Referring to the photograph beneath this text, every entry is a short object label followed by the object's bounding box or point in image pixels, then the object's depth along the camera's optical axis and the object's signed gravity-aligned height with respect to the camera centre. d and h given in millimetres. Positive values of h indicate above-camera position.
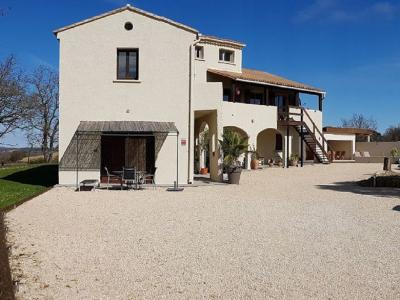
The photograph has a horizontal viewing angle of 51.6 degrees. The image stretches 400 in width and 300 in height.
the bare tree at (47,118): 46275 +3973
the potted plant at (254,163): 30359 -569
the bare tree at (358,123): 86125 +7041
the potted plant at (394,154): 34019 +277
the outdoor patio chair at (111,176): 17669 -1056
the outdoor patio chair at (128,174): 16625 -826
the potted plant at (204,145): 27266 +640
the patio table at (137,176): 17094 -959
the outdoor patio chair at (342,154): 44191 +264
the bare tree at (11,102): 38531 +4676
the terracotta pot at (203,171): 26472 -1055
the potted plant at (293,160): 32969 -339
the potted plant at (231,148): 20312 +353
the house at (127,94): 18891 +2743
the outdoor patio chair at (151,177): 18766 -1089
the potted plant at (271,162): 33425 -534
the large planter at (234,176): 19830 -1009
